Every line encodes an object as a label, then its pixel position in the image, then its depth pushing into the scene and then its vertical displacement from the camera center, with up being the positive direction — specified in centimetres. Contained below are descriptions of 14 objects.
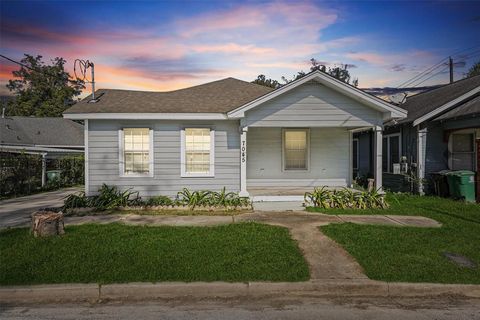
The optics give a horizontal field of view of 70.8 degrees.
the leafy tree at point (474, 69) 4895 +1431
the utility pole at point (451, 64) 3183 +960
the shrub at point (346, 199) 1065 -111
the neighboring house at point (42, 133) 2794 +286
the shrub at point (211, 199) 1052 -111
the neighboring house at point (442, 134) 1255 +123
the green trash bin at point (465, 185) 1171 -70
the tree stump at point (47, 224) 707 -126
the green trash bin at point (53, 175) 1814 -56
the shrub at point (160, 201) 1061 -116
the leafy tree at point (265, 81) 3744 +959
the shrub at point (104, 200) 1037 -112
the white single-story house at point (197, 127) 1104 +127
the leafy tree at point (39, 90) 4951 +1165
